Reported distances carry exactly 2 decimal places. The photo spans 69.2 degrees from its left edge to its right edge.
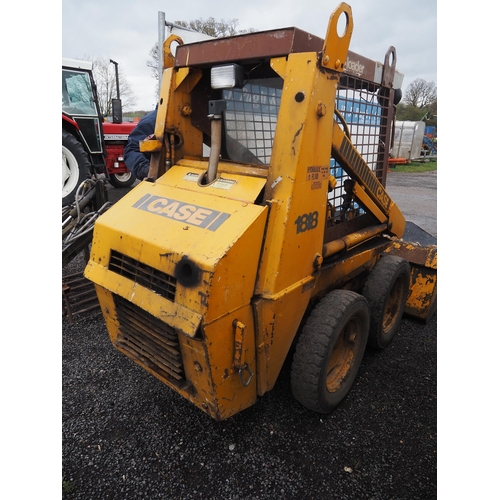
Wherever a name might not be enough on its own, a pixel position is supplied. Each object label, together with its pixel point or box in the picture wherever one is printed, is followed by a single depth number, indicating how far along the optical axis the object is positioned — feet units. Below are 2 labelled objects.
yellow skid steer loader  5.57
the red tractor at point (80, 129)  20.38
